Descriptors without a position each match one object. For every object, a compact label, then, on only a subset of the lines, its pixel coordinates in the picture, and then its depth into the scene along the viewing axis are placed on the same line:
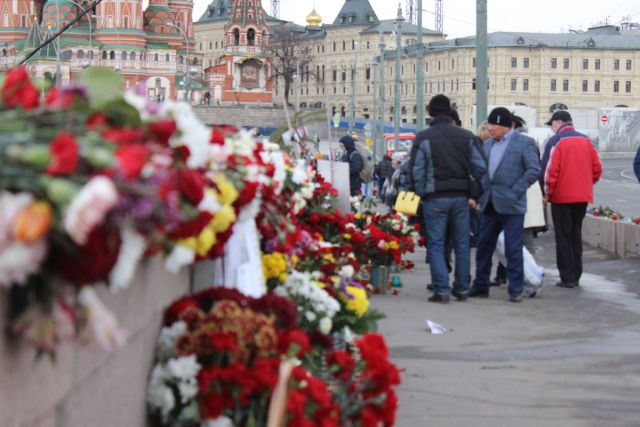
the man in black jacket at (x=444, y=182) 12.49
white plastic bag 13.33
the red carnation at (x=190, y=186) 3.28
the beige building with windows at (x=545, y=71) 153.62
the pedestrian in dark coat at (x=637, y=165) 13.66
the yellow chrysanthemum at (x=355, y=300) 7.19
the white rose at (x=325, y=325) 6.59
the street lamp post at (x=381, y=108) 63.34
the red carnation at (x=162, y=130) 3.61
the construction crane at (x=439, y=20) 168.93
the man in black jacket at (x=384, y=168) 36.29
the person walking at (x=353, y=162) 21.56
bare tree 175.75
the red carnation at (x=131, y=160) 2.94
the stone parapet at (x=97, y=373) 3.54
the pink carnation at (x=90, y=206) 2.80
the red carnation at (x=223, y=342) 5.04
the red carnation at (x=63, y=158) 2.95
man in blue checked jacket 12.76
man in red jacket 14.19
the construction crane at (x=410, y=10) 169.62
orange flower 2.85
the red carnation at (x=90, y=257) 2.99
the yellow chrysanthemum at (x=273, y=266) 7.02
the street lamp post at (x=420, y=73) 39.30
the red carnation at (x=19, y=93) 3.58
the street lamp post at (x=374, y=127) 70.06
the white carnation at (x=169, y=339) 5.23
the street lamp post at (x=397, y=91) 50.62
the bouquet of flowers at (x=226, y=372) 5.00
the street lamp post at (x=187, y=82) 108.55
